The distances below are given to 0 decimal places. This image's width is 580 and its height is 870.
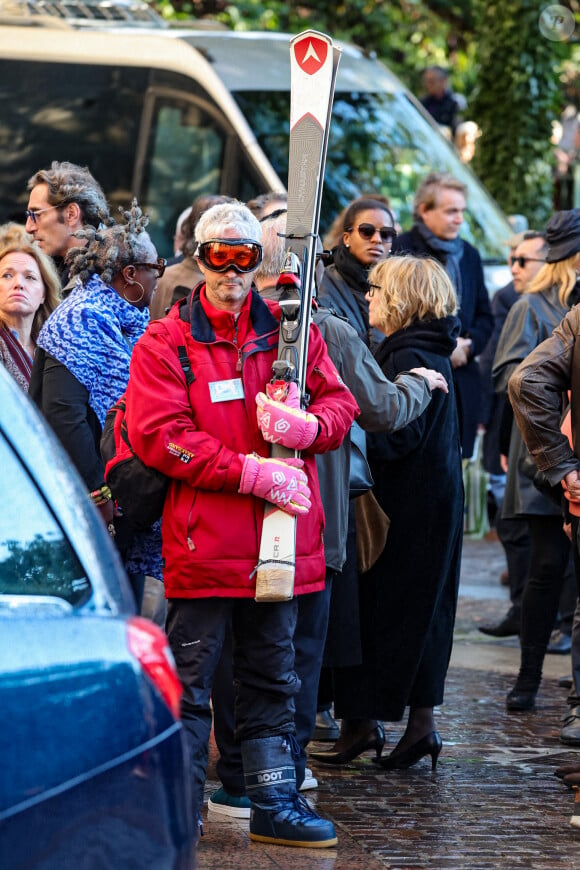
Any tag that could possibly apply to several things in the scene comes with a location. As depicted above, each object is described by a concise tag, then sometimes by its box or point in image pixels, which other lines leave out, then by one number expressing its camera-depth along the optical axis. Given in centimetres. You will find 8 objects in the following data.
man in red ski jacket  934
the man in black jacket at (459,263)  1866
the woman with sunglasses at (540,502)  1458
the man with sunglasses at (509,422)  1798
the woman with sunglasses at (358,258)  1327
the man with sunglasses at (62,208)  1292
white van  2543
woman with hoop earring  1117
